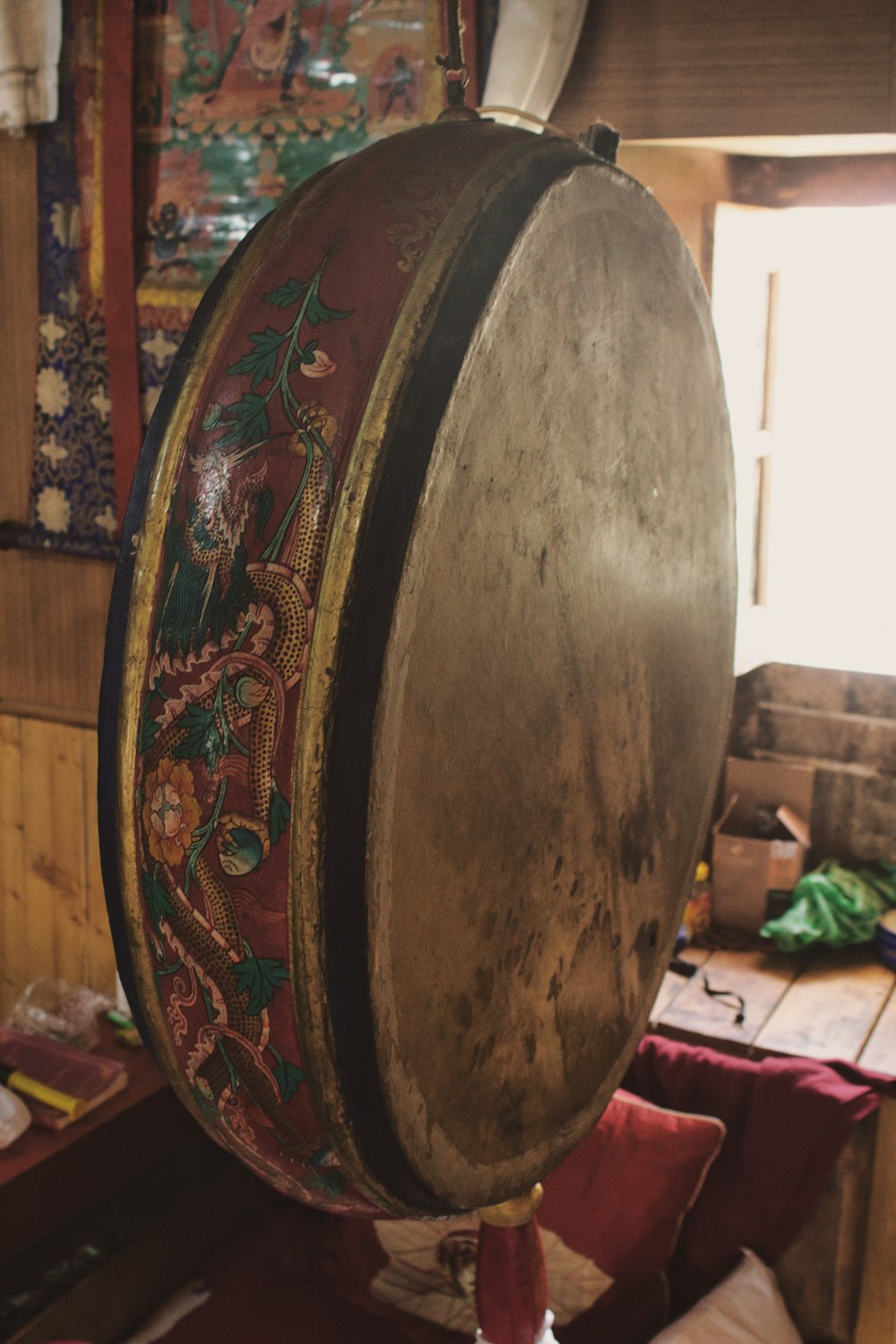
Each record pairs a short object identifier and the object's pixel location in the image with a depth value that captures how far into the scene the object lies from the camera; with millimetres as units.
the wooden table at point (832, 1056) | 2098
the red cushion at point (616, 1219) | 2111
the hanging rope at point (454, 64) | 887
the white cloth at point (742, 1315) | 1931
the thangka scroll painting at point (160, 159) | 2207
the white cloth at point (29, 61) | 2412
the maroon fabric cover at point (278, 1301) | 2260
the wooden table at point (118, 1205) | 2160
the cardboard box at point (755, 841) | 2533
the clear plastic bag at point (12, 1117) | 2145
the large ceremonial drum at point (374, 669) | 703
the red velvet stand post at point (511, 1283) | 1202
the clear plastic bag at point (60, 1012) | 2510
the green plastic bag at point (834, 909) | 2467
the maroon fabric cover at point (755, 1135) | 2059
